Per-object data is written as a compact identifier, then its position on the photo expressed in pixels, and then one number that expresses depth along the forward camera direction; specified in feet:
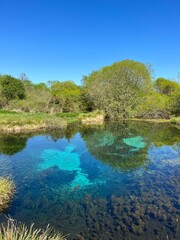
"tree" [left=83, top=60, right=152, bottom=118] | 132.12
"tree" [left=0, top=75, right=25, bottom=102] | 153.94
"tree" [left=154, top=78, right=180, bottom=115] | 193.76
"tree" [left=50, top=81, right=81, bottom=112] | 143.27
